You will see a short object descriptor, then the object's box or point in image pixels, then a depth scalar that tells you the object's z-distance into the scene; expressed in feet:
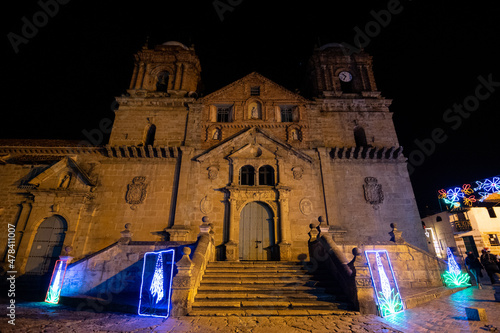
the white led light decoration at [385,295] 23.10
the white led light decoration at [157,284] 23.27
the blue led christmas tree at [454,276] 35.24
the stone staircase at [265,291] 22.51
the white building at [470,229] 78.23
